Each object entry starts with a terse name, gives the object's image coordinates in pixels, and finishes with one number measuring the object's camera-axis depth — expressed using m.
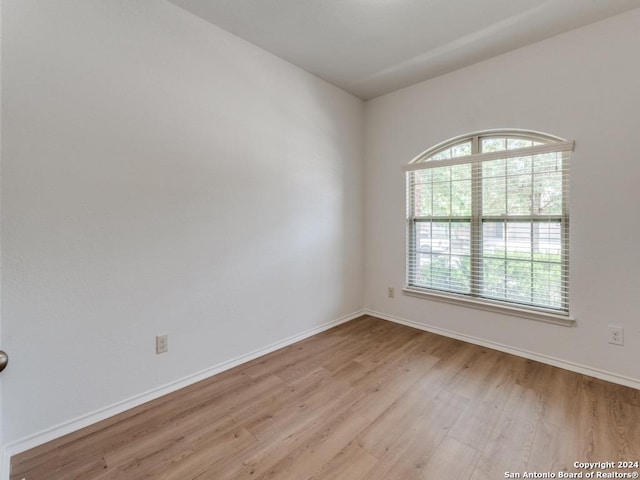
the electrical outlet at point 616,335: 2.17
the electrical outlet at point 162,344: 2.03
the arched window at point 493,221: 2.46
